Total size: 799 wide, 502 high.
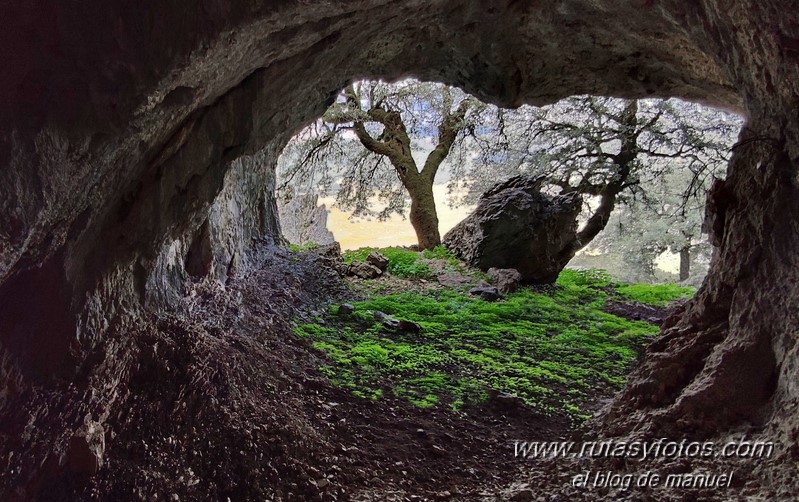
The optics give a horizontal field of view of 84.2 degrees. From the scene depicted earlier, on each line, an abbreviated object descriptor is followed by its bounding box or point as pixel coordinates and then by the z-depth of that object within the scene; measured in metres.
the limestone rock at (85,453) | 2.71
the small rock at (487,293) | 8.17
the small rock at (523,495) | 3.03
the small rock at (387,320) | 6.30
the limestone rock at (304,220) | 13.87
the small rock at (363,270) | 8.89
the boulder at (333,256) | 8.51
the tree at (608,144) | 8.76
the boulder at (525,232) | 9.58
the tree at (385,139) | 11.52
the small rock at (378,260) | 9.52
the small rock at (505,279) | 8.77
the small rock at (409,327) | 6.23
